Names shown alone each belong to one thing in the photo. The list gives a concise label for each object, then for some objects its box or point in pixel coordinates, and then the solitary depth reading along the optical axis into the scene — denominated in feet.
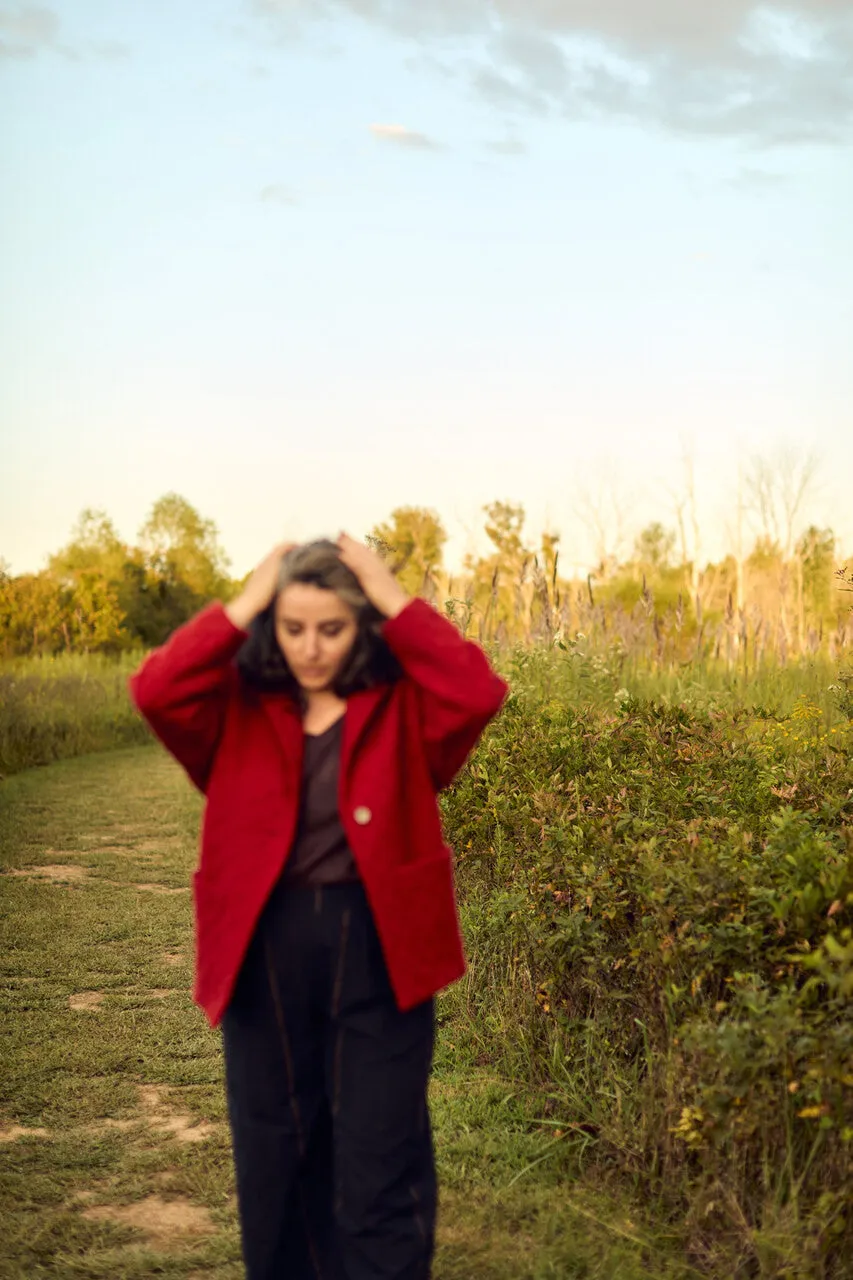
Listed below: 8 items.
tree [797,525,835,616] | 69.36
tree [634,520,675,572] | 93.42
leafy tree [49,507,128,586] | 99.50
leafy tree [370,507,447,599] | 89.56
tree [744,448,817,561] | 76.74
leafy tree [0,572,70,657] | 73.51
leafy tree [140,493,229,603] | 121.80
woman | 7.79
